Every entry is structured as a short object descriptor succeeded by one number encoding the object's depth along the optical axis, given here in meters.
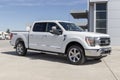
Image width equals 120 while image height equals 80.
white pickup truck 5.07
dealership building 12.52
